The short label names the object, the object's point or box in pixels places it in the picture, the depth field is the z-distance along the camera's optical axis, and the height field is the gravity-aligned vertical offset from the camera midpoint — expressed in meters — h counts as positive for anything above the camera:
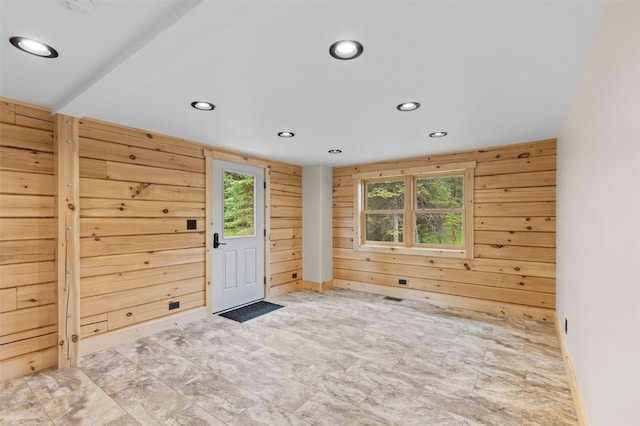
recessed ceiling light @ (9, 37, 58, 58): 1.59 +0.92
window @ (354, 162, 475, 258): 4.32 +0.05
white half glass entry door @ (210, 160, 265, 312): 4.06 -0.31
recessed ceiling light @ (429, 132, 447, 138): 3.36 +0.90
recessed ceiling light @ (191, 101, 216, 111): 2.48 +0.91
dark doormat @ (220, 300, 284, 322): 3.88 -1.32
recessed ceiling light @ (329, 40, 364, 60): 1.60 +0.91
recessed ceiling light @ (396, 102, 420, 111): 2.47 +0.90
